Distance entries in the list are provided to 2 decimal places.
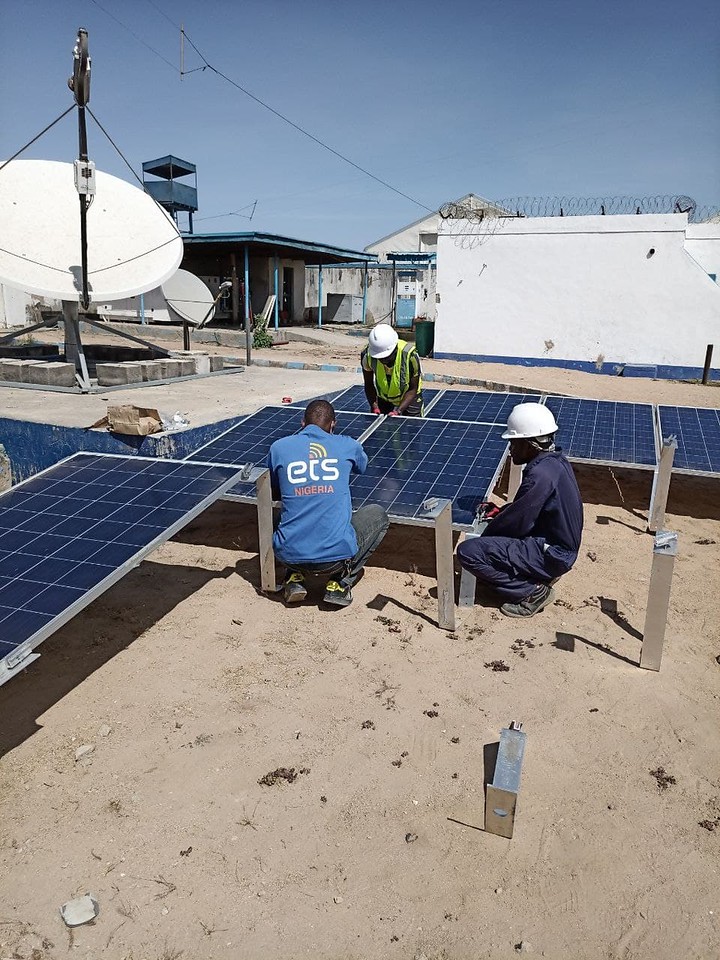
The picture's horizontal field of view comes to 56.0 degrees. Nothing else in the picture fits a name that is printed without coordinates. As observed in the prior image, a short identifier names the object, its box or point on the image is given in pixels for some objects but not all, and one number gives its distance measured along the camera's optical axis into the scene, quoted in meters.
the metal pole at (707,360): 19.05
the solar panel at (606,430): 7.70
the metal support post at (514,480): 7.65
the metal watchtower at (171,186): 31.38
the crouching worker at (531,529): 5.12
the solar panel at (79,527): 3.63
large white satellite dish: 12.45
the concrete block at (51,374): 12.09
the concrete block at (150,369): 12.96
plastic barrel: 23.78
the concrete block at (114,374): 12.59
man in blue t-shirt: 5.32
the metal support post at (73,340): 12.46
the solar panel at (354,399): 9.26
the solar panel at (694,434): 7.58
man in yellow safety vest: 8.00
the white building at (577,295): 19.89
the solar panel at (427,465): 5.91
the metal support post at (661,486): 7.22
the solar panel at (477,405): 8.75
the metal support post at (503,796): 3.26
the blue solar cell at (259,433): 6.90
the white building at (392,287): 32.50
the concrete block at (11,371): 12.34
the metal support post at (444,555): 5.09
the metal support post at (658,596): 4.58
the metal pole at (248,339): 16.34
